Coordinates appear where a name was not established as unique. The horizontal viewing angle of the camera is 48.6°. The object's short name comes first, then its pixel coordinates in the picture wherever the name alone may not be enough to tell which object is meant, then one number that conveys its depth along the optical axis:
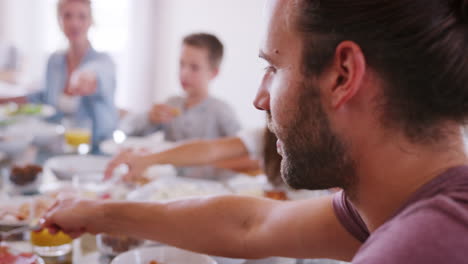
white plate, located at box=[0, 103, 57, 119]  2.63
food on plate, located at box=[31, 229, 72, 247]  1.16
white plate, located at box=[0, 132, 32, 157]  1.96
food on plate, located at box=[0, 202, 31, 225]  1.27
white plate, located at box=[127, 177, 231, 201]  1.52
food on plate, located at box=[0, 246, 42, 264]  1.02
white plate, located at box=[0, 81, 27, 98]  3.91
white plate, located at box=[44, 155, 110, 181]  1.75
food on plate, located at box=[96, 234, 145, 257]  1.16
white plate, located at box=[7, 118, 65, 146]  2.20
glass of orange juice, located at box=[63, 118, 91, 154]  2.15
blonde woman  2.53
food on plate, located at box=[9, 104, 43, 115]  2.64
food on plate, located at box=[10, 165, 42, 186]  1.59
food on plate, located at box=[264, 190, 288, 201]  1.51
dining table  1.13
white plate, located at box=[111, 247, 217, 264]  1.07
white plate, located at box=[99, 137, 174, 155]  2.11
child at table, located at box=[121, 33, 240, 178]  2.58
